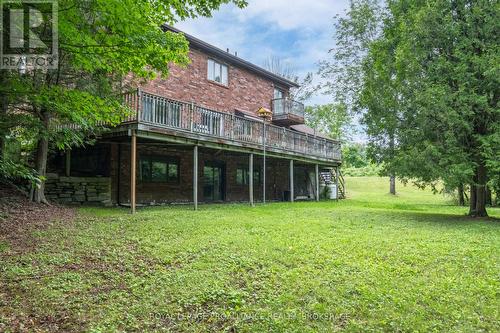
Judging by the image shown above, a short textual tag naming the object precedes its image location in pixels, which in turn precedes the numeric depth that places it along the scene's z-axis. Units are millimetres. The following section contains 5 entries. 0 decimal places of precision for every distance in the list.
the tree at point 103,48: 5844
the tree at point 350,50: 28625
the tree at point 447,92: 10203
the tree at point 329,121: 40312
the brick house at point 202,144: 12133
